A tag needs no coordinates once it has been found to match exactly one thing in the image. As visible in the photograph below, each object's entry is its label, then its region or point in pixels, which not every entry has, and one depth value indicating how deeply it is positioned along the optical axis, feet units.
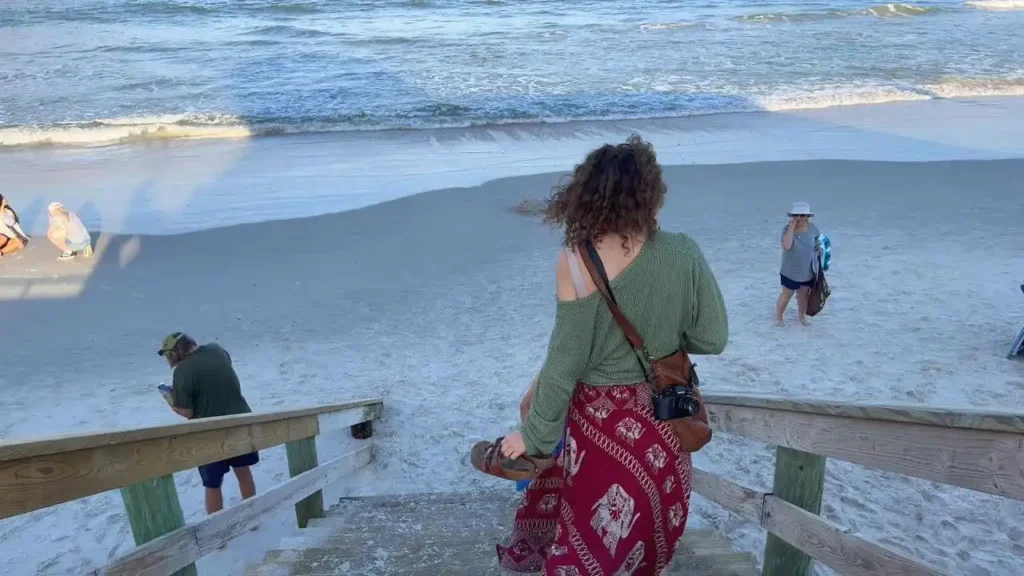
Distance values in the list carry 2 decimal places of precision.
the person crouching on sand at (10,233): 31.78
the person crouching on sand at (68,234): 31.22
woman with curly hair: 7.23
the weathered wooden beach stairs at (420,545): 10.27
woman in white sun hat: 23.89
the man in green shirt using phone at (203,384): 15.94
